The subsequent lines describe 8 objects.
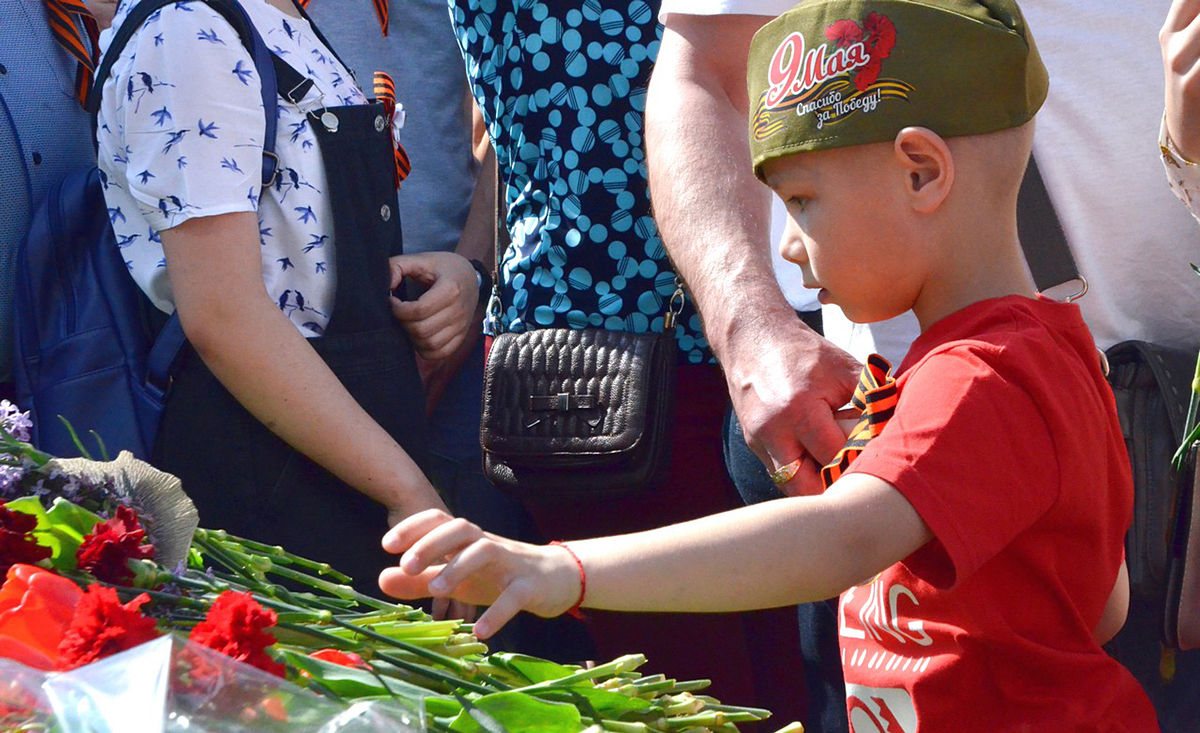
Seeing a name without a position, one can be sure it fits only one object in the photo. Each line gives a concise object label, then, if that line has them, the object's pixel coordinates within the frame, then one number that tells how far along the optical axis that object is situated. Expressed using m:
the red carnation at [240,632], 2.54
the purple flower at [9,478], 2.65
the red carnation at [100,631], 2.53
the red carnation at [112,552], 2.62
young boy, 2.62
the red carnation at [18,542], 2.61
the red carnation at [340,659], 2.62
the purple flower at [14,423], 2.73
